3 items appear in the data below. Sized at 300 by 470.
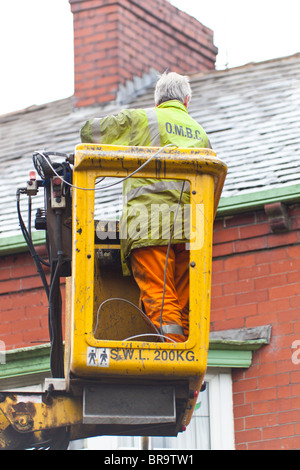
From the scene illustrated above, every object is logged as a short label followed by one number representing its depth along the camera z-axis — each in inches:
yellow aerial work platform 477.7
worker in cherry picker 502.3
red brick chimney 1118.4
